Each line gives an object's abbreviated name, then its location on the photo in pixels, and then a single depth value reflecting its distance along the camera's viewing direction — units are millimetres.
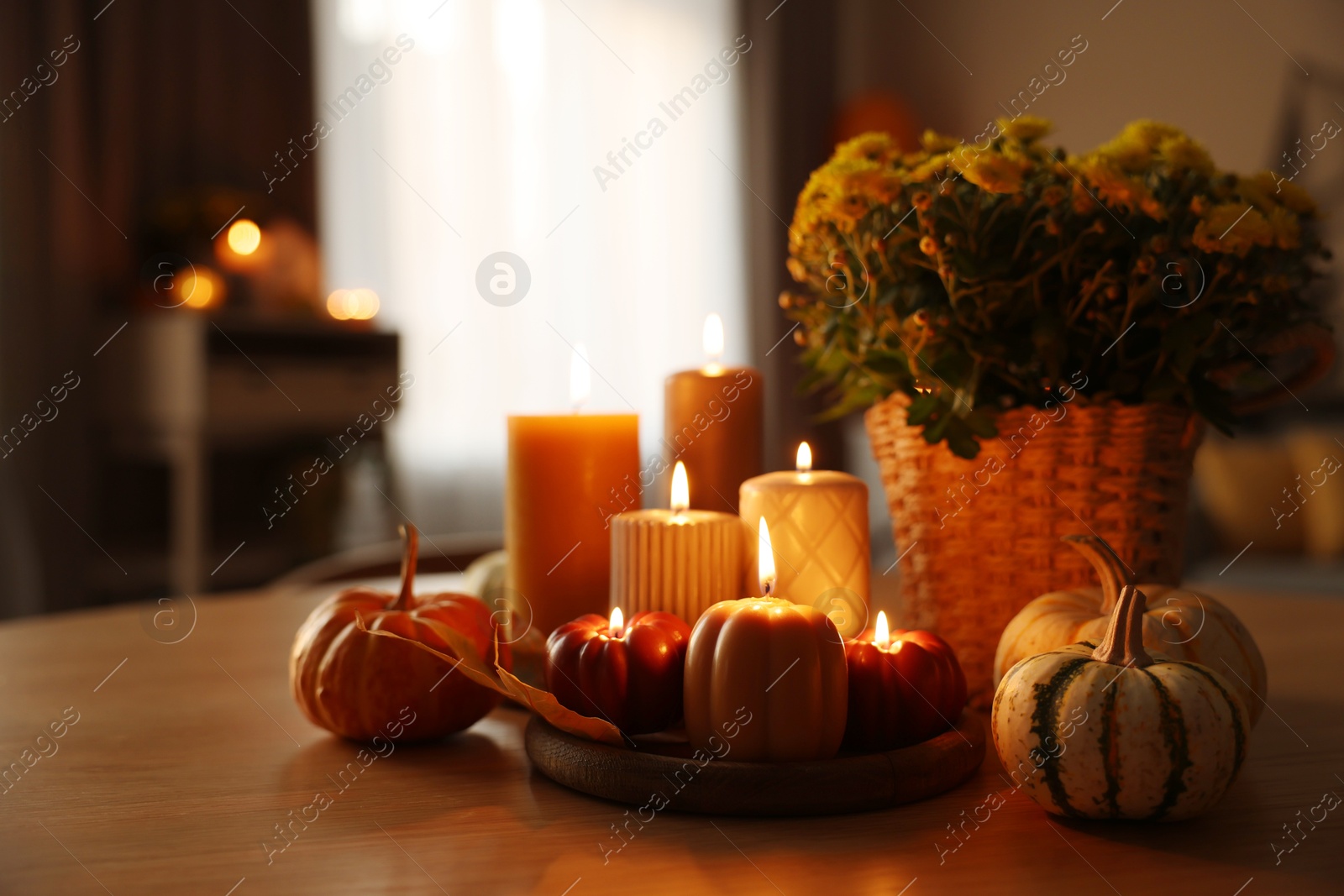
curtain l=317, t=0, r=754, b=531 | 3359
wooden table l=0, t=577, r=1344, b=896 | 496
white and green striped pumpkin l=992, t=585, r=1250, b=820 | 529
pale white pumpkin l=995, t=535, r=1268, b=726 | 640
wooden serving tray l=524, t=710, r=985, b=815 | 564
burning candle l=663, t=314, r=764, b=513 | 812
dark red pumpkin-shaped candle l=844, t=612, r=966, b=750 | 612
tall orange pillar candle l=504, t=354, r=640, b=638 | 795
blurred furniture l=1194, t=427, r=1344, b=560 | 2887
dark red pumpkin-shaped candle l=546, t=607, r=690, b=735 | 624
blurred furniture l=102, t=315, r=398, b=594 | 2580
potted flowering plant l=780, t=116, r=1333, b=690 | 720
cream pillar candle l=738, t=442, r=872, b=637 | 723
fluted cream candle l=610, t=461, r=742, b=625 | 710
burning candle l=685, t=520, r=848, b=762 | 582
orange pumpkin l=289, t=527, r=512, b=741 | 695
